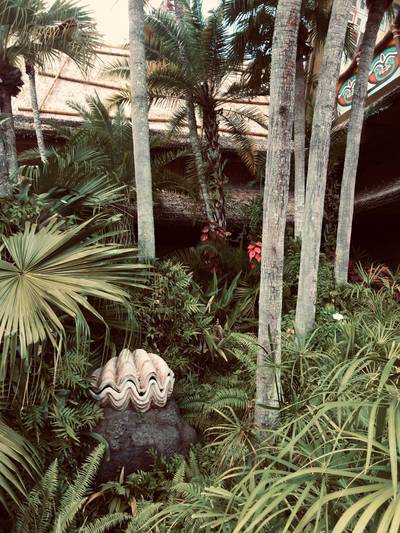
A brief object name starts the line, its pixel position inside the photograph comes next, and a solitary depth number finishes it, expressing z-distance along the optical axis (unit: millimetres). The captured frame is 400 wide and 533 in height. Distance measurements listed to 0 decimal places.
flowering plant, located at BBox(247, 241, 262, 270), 7602
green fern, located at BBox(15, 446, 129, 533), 3041
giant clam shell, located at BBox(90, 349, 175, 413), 4117
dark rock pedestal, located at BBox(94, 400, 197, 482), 4004
